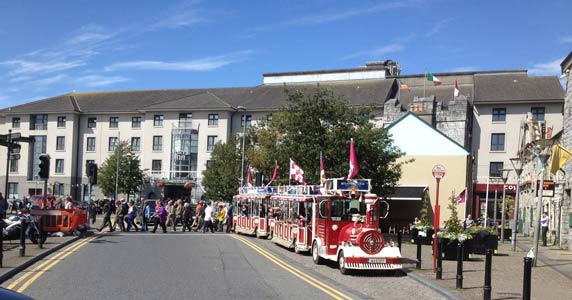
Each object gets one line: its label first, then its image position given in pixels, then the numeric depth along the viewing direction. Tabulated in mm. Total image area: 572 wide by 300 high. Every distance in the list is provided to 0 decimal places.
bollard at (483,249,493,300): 10906
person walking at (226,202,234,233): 32281
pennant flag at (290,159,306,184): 24655
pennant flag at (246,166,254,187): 35644
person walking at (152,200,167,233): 29641
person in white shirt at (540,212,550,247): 26386
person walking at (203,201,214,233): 30281
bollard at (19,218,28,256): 15930
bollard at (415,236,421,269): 16333
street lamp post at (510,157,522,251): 24569
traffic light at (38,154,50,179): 21312
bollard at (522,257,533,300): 9555
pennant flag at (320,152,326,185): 18859
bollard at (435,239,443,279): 14164
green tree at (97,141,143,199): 66750
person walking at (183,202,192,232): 32031
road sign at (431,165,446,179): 15453
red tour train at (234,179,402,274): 15141
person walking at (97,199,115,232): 28047
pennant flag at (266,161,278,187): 30130
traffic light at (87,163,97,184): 28141
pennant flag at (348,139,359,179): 18417
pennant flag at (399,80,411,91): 69200
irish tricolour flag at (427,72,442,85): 60125
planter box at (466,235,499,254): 20562
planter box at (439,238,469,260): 19000
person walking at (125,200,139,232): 29656
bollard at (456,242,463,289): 12734
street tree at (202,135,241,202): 58562
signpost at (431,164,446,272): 15398
